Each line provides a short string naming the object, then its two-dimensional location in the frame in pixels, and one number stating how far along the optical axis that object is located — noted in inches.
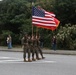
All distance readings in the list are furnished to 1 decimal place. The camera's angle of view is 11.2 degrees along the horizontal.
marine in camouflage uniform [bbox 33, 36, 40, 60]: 950.2
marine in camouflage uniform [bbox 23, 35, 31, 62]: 896.5
